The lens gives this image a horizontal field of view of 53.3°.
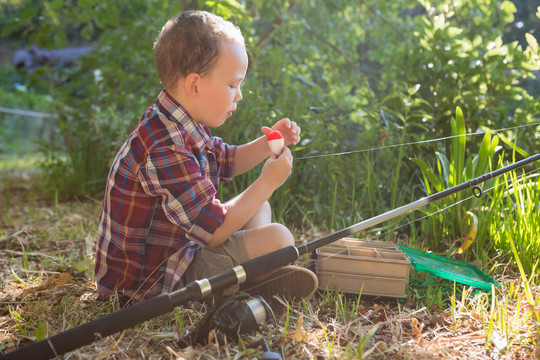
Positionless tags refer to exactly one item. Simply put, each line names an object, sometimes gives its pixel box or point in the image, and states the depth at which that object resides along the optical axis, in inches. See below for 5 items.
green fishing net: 67.1
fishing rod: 47.3
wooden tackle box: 66.7
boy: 59.0
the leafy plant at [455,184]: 83.0
